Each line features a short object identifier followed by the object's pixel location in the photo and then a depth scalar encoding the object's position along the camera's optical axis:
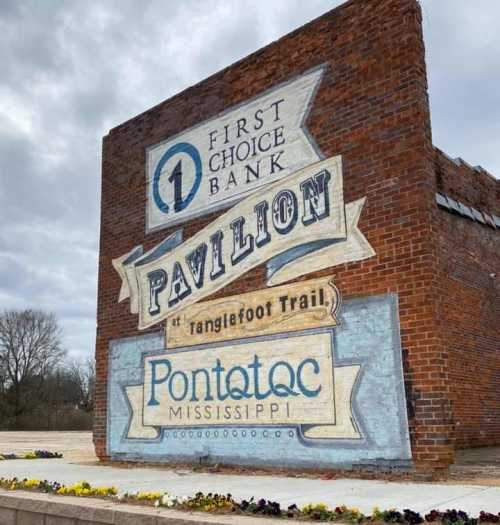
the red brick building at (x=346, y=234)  7.62
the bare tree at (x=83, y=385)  65.00
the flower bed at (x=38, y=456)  12.18
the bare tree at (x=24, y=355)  52.75
